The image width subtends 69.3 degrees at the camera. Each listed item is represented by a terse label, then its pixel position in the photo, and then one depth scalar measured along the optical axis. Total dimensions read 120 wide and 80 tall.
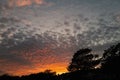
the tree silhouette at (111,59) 15.80
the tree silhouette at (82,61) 24.54
